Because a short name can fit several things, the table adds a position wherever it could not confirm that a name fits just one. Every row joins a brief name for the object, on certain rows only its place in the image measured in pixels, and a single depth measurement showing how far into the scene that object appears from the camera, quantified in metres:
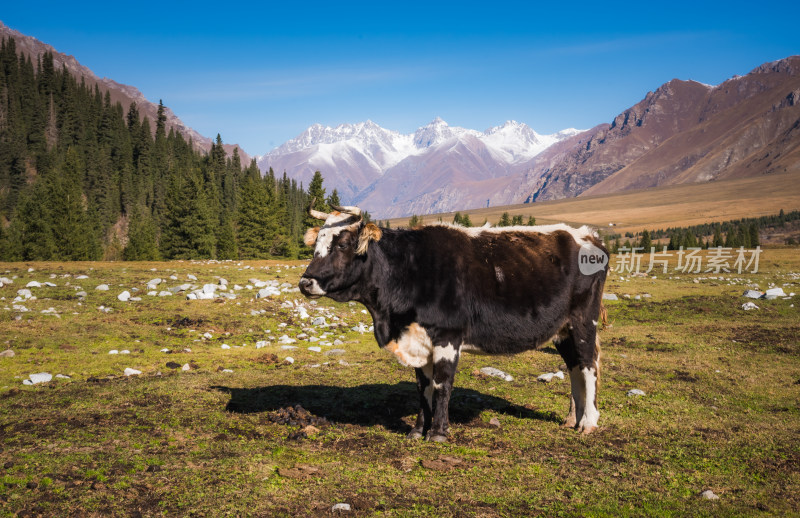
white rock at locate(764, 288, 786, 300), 23.44
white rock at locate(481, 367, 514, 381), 12.69
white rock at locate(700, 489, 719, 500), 6.25
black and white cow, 8.34
